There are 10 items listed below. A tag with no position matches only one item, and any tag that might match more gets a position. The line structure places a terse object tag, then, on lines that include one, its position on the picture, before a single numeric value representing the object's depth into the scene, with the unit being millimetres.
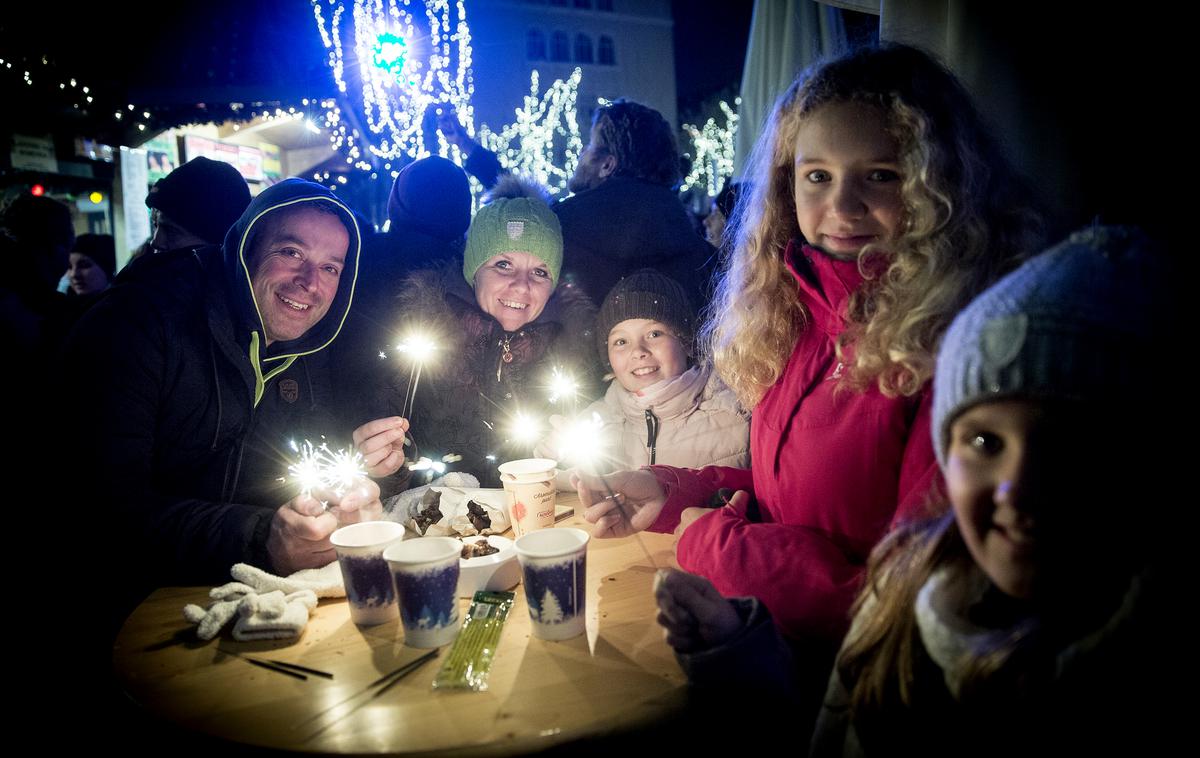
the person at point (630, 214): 3648
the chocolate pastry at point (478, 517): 2240
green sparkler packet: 1428
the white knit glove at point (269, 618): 1636
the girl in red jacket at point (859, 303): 1530
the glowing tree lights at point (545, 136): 20594
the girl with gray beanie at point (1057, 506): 862
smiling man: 2090
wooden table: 1266
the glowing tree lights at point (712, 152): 22270
